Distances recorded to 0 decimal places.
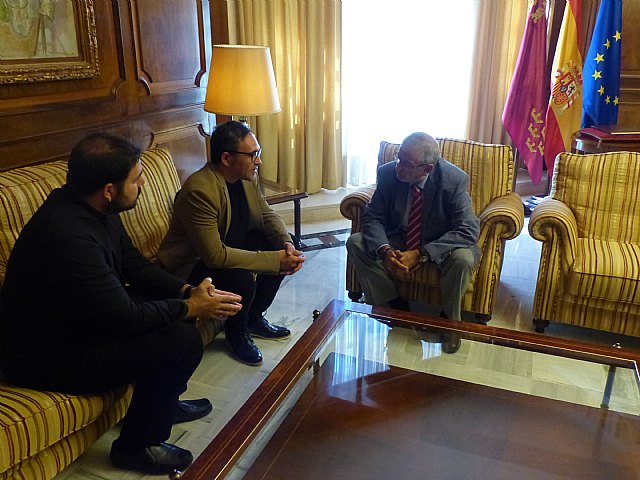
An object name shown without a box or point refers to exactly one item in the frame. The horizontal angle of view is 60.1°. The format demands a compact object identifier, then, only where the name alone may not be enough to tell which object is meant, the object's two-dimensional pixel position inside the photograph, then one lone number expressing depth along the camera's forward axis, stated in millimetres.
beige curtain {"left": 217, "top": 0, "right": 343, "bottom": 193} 3895
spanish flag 3658
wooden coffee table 1425
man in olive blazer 2080
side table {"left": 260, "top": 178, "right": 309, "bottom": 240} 2987
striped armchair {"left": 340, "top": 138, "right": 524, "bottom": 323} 2438
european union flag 3645
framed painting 2029
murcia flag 3648
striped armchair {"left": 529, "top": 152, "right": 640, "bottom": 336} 2268
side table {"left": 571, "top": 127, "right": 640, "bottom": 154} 3295
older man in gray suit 2303
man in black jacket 1433
